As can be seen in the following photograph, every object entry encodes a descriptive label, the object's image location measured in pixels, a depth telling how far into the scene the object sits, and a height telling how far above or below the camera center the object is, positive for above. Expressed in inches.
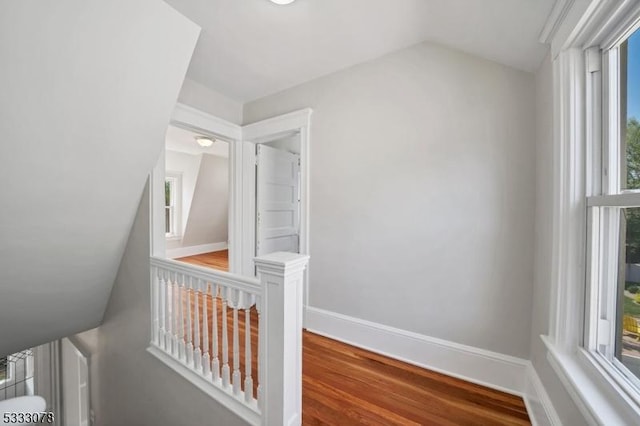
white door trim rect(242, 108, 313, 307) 94.7 +19.6
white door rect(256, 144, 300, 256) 114.4 +5.2
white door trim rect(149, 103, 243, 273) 83.5 +12.5
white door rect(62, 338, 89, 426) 141.8 -104.8
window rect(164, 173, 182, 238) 217.6 +3.9
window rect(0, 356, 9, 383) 165.0 -112.8
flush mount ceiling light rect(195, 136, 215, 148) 164.4 +47.8
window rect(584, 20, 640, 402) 33.8 -1.0
